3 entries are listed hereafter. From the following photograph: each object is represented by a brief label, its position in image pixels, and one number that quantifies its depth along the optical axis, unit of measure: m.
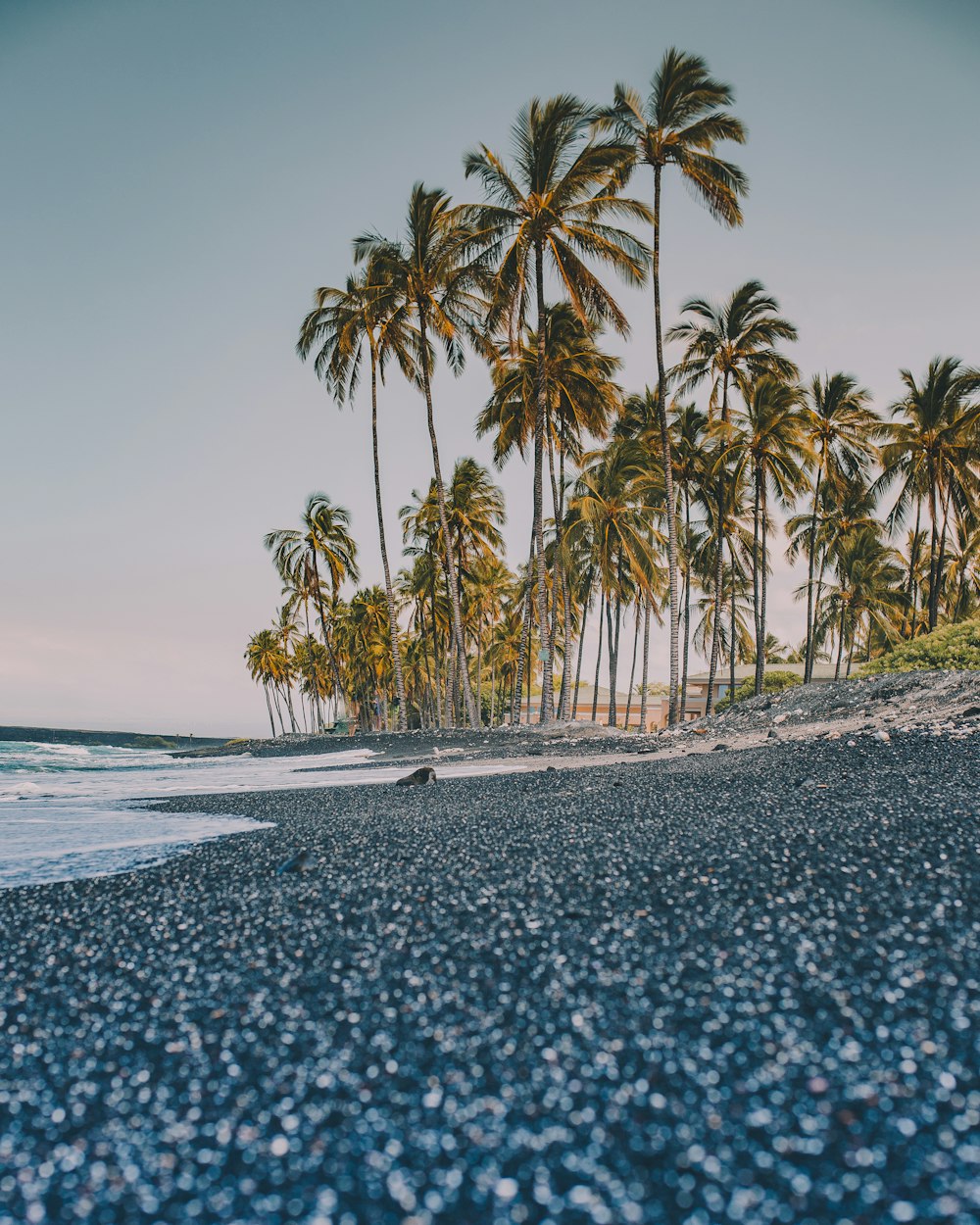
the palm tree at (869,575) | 36.31
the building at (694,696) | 49.41
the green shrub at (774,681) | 39.19
